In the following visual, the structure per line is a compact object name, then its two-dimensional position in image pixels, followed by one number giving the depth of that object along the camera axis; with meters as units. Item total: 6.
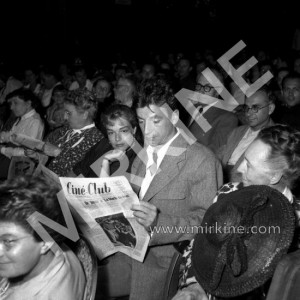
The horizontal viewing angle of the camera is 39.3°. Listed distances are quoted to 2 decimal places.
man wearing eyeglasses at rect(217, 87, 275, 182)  2.87
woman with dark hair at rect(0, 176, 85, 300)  1.32
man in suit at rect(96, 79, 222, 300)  1.88
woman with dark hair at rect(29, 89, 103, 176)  3.00
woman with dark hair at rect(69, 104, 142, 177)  2.50
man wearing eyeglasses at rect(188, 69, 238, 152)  3.19
